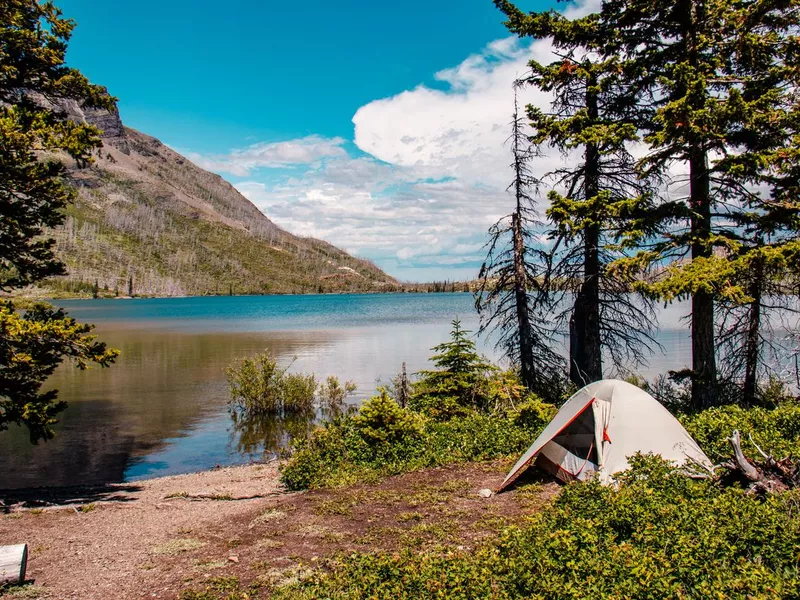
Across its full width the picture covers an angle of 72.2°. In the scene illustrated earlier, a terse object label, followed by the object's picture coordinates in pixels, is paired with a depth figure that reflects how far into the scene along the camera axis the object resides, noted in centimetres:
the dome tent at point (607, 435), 886
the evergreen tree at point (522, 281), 1606
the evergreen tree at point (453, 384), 1448
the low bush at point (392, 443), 1078
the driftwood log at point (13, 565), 619
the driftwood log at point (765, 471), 700
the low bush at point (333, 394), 2162
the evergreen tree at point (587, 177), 1114
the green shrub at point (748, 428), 841
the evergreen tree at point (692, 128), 985
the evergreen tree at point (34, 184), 920
